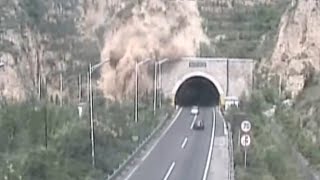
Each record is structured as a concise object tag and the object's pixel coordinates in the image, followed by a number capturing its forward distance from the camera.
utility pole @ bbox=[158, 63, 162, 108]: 78.00
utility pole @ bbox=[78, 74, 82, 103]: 82.74
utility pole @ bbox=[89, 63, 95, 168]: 39.61
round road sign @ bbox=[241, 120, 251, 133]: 31.93
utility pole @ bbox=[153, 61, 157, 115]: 71.66
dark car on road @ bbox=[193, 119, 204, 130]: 62.91
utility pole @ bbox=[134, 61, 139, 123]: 59.41
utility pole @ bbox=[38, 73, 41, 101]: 73.21
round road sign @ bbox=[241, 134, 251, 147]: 31.90
